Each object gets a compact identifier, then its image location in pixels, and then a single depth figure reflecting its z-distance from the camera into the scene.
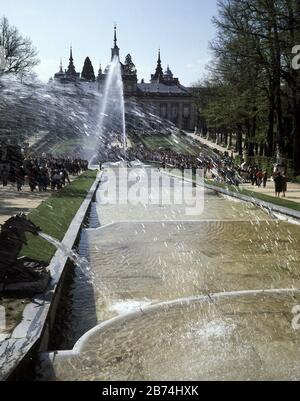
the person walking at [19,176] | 25.62
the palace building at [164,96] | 145.75
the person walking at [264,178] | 34.59
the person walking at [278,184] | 26.78
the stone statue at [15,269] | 7.98
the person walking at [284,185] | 27.25
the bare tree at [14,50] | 57.16
